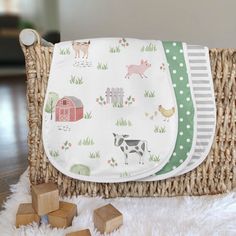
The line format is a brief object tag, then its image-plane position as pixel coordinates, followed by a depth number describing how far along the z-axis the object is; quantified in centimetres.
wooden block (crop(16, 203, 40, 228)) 76
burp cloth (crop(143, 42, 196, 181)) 79
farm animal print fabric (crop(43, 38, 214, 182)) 79
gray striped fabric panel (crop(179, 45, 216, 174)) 79
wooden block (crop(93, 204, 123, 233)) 73
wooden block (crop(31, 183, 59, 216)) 76
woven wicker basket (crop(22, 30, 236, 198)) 80
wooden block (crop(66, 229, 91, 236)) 70
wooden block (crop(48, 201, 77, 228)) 76
